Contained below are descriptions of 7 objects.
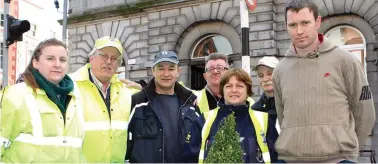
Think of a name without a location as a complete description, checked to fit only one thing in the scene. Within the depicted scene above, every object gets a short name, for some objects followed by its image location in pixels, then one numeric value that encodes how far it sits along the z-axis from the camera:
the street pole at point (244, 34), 7.82
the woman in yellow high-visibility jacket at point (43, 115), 3.27
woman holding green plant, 3.66
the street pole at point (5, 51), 8.59
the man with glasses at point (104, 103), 4.01
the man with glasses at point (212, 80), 5.30
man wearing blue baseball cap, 4.07
